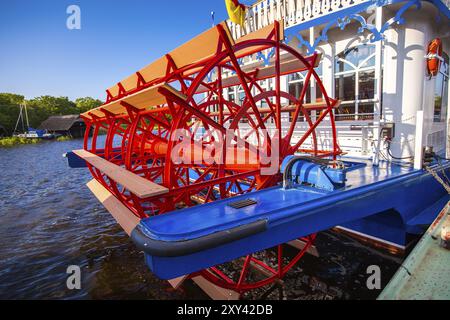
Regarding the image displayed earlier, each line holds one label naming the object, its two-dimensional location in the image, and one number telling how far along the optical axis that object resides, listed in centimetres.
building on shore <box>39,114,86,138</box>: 3807
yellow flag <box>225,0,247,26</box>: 491
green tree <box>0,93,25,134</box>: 3647
